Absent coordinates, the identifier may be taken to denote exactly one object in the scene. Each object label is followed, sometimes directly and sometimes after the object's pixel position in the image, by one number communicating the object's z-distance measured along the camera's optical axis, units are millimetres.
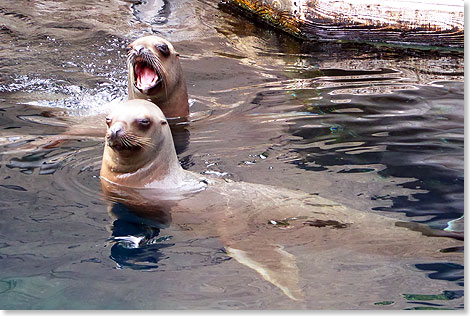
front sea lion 7266
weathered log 16234
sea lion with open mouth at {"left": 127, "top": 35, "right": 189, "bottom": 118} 11812
